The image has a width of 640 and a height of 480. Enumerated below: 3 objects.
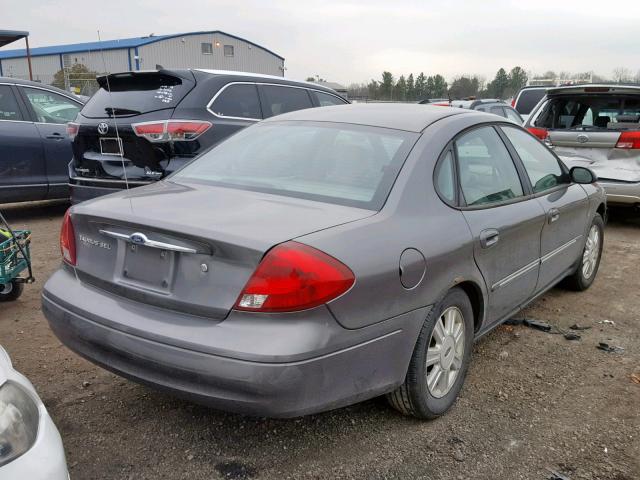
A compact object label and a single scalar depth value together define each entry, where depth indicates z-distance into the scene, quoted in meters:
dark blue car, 6.94
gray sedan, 2.26
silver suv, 6.89
